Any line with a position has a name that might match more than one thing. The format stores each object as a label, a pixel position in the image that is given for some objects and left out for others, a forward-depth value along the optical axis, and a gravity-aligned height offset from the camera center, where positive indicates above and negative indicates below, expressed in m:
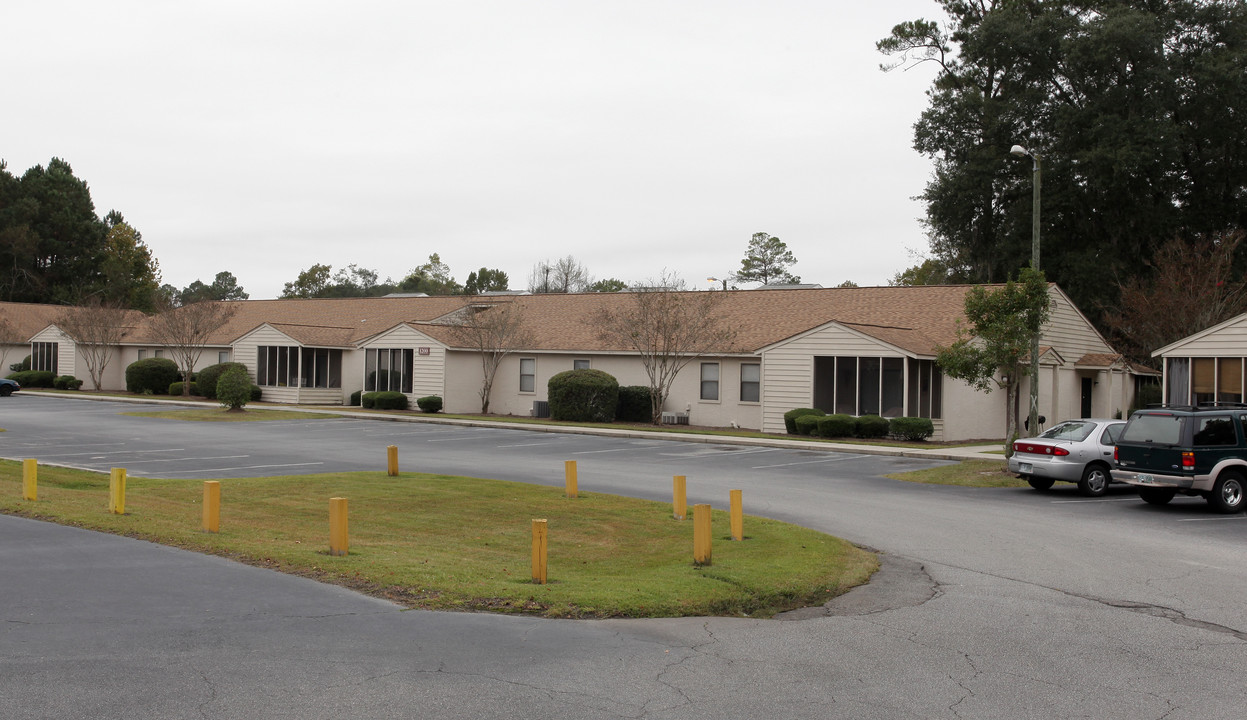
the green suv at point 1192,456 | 17.47 -1.14
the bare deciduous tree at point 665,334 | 38.50 +1.79
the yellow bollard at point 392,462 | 19.42 -1.58
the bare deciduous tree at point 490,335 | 43.78 +1.84
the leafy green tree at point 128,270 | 85.83 +8.84
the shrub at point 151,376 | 53.00 -0.10
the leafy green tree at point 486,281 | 117.62 +11.23
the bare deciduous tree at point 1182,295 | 39.41 +3.66
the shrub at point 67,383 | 56.09 -0.56
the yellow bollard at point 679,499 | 15.19 -1.73
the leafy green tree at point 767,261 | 98.81 +11.60
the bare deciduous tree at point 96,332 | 55.38 +2.23
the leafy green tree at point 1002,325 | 22.73 +1.34
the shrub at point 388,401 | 44.78 -1.02
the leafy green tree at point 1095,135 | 45.62 +11.70
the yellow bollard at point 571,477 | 17.20 -1.60
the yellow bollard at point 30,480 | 14.51 -1.51
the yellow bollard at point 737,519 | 13.06 -1.73
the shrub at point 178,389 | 51.90 -0.73
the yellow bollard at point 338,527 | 11.20 -1.62
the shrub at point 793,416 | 34.53 -1.10
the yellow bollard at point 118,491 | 13.52 -1.53
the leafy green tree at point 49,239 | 81.50 +10.77
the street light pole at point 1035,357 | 23.27 +0.66
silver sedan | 19.72 -1.34
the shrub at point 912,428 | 32.00 -1.36
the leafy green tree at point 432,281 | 120.94 +11.60
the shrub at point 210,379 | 50.53 -0.22
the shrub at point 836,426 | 32.75 -1.34
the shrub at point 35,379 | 57.53 -0.37
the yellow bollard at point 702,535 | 11.27 -1.66
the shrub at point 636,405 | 40.34 -0.95
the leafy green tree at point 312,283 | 117.88 +10.63
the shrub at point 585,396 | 39.56 -0.62
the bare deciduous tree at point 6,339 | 60.19 +1.94
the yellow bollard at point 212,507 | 12.39 -1.58
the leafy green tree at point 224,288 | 137.75 +11.91
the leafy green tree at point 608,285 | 107.51 +10.03
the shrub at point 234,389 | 39.62 -0.53
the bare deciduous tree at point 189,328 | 50.53 +2.28
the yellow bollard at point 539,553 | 10.14 -1.70
